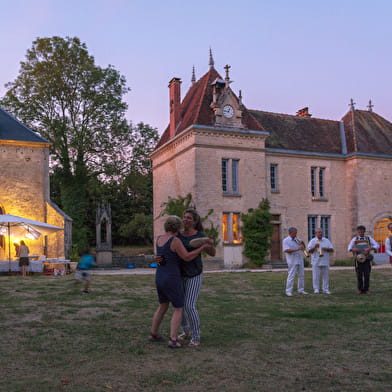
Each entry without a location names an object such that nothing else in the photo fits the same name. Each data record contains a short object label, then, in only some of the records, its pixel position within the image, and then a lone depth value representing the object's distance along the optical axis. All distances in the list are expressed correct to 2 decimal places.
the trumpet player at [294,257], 11.41
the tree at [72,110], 31.62
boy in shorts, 11.57
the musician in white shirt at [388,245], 11.15
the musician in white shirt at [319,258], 11.77
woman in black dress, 5.83
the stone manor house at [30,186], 23.66
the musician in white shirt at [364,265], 11.56
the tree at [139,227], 38.81
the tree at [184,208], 24.84
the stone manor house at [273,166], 25.48
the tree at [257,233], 25.42
